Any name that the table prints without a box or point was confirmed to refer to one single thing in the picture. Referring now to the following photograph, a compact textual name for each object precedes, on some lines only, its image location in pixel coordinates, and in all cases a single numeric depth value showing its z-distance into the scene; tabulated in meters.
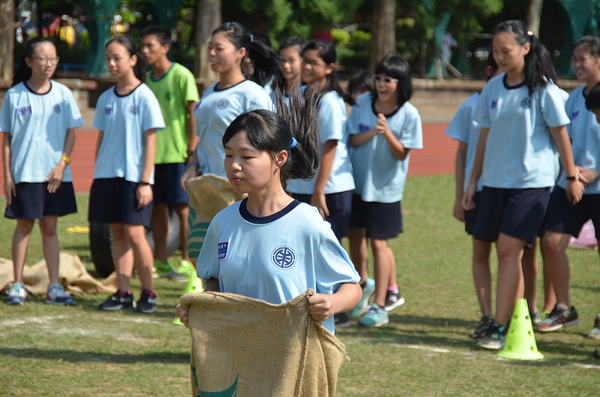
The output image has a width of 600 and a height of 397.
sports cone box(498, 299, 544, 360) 8.47
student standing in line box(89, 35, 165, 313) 10.05
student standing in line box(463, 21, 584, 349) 8.68
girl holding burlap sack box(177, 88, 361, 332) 4.58
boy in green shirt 12.02
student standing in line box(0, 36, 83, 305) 10.48
